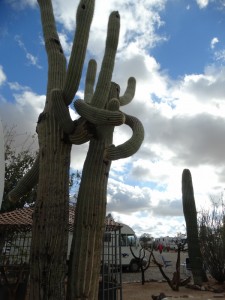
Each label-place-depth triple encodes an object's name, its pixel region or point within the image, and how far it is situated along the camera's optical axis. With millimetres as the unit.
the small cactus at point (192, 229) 11781
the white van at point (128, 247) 17188
